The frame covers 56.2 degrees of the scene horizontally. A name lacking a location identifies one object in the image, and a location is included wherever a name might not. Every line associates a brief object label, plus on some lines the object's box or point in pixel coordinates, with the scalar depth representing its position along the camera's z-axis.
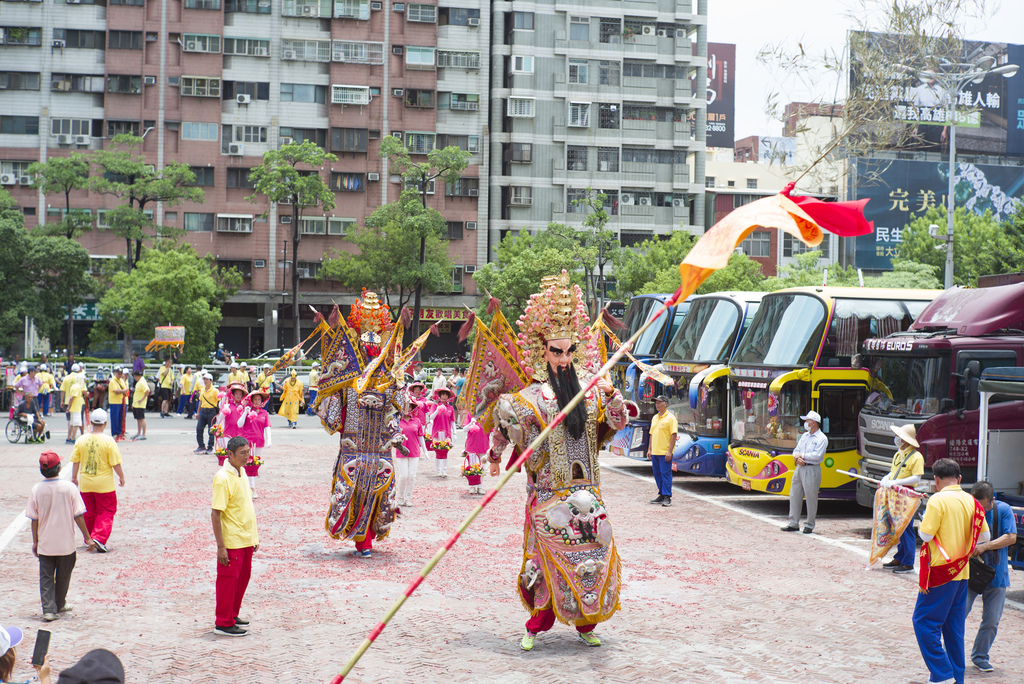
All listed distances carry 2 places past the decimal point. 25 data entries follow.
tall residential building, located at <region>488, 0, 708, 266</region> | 51.81
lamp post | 21.10
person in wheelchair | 21.53
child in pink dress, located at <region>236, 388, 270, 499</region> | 14.95
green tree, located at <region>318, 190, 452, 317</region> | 44.84
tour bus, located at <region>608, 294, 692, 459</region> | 20.20
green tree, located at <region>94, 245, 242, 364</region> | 40.97
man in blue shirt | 7.27
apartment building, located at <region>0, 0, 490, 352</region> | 49.28
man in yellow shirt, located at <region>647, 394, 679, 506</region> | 15.15
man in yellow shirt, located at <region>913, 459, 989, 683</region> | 6.71
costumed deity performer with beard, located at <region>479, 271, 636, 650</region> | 7.35
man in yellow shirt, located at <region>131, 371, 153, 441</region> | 23.45
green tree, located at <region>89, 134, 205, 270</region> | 43.94
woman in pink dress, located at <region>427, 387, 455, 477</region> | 16.98
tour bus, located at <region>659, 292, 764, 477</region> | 17.39
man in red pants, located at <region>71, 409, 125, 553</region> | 10.46
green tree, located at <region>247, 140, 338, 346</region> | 44.59
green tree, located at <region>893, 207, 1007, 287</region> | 34.38
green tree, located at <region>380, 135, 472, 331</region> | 44.88
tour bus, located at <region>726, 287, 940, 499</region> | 15.00
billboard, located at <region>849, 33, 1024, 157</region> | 52.59
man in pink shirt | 7.97
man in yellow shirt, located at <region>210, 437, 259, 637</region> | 7.62
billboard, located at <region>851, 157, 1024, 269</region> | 56.12
